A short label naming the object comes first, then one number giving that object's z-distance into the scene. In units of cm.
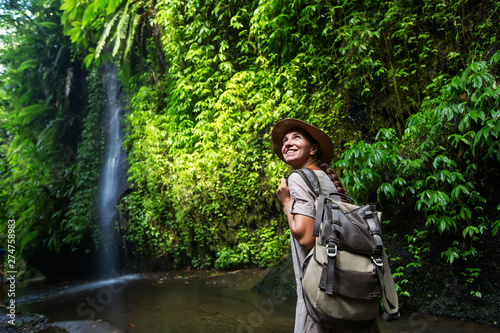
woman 156
